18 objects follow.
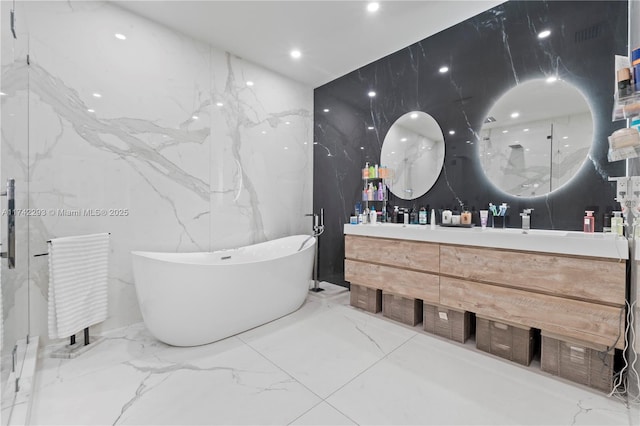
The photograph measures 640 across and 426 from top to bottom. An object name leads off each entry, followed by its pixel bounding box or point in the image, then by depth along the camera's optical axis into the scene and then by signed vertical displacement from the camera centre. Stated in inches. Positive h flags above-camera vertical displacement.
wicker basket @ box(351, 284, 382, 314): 105.0 -33.8
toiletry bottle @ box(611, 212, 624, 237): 65.5 -3.1
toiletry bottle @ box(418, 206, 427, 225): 104.6 -1.8
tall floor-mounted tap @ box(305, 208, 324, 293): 133.3 -9.3
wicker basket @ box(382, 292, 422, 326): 93.8 -34.1
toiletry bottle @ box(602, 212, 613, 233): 70.0 -3.0
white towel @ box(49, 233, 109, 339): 72.8 -19.7
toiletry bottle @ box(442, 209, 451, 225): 98.1 -2.0
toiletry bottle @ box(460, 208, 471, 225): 93.0 -2.3
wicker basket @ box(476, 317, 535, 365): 70.9 -34.5
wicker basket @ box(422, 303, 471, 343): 82.2 -34.3
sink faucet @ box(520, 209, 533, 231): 81.9 -2.5
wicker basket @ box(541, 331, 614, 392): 60.9 -34.8
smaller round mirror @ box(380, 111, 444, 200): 105.0 +23.4
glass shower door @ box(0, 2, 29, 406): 56.5 +9.0
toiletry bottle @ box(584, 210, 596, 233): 71.6 -2.8
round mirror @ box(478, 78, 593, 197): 76.5 +22.3
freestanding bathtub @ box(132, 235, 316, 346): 74.8 -24.6
